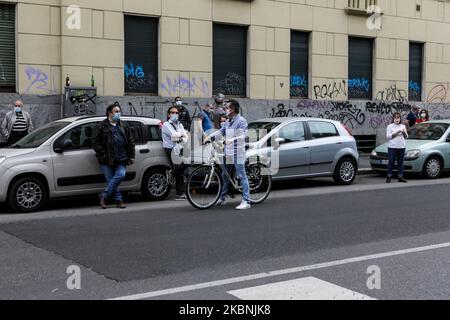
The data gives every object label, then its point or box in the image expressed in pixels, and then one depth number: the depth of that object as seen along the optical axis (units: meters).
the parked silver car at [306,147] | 12.54
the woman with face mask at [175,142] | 11.20
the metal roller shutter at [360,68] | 21.05
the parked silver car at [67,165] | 9.83
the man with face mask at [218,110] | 15.52
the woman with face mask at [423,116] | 20.06
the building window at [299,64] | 19.64
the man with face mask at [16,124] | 13.60
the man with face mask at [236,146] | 10.18
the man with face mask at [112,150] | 10.20
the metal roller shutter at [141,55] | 16.55
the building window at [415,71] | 22.69
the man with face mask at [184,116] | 15.29
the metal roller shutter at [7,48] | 14.77
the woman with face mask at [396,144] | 14.09
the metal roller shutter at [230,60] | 18.08
